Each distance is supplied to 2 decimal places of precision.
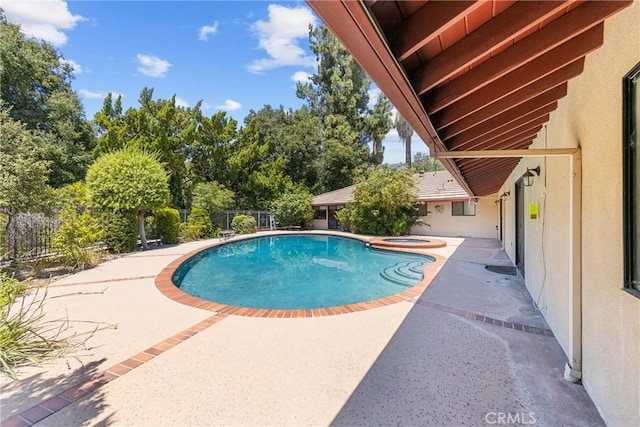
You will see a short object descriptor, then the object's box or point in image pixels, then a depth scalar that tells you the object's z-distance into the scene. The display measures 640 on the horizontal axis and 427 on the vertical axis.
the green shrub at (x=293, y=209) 25.19
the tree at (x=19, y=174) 7.43
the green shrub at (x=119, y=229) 12.99
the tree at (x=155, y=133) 22.78
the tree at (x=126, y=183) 12.99
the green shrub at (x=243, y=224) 22.09
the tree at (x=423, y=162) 49.79
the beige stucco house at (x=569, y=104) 1.84
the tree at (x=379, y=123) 33.35
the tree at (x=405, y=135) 37.94
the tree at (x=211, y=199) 21.41
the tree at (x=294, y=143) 31.97
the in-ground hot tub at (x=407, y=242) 14.71
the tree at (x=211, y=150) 27.83
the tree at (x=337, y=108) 31.39
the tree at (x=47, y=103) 21.00
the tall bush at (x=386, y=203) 19.00
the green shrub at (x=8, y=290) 3.87
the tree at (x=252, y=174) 28.58
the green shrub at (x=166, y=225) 16.83
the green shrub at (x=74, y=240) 9.21
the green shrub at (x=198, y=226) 19.21
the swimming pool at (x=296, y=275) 8.16
